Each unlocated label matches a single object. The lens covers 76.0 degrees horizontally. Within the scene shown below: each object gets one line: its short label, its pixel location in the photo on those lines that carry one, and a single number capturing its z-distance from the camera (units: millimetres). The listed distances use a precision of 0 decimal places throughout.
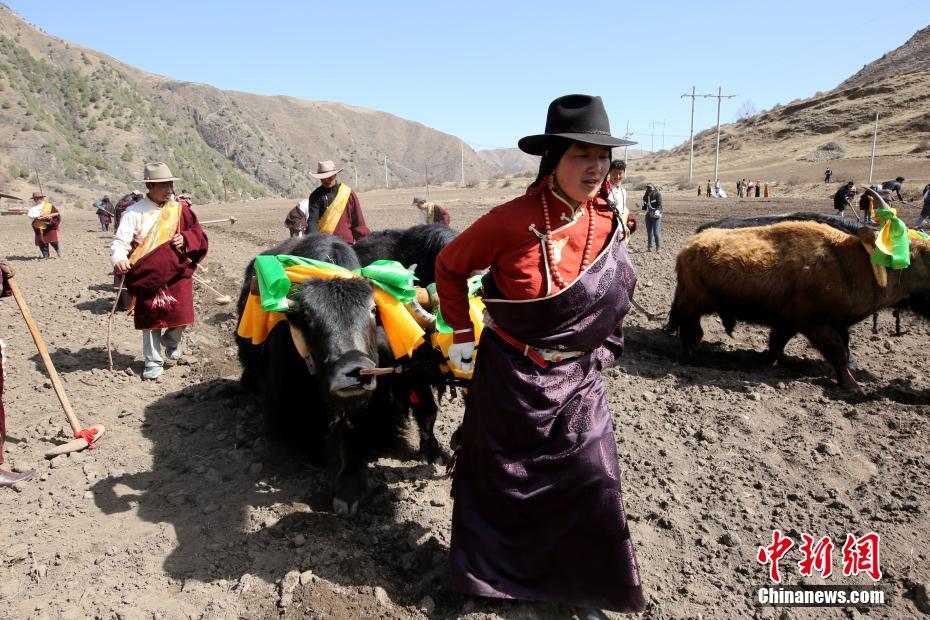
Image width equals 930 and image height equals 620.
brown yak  5895
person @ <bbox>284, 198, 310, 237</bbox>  8797
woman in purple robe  2482
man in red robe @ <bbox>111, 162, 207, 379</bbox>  5508
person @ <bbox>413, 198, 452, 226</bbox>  9320
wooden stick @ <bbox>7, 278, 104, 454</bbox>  4227
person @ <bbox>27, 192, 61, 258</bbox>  13336
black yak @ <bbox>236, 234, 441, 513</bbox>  3209
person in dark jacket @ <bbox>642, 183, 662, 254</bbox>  12930
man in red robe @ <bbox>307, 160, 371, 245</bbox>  6469
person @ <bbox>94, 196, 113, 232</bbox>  20103
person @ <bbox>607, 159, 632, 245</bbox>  7155
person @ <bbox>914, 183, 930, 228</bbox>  14832
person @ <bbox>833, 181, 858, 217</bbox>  14500
